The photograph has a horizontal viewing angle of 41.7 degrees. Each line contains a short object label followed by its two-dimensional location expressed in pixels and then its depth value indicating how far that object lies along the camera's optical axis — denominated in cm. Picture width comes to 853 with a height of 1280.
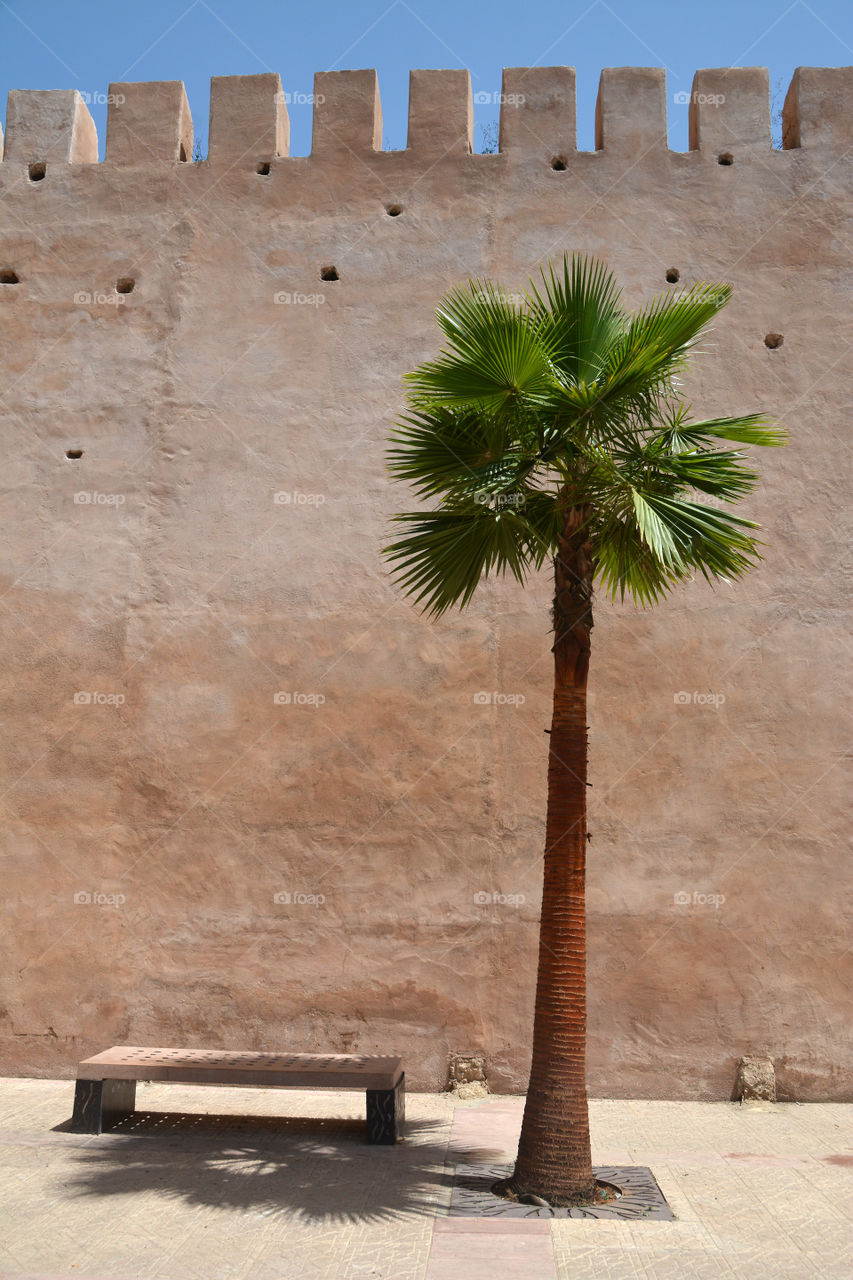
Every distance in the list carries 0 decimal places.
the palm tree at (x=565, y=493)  556
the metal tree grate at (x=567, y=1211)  525
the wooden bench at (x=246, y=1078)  656
